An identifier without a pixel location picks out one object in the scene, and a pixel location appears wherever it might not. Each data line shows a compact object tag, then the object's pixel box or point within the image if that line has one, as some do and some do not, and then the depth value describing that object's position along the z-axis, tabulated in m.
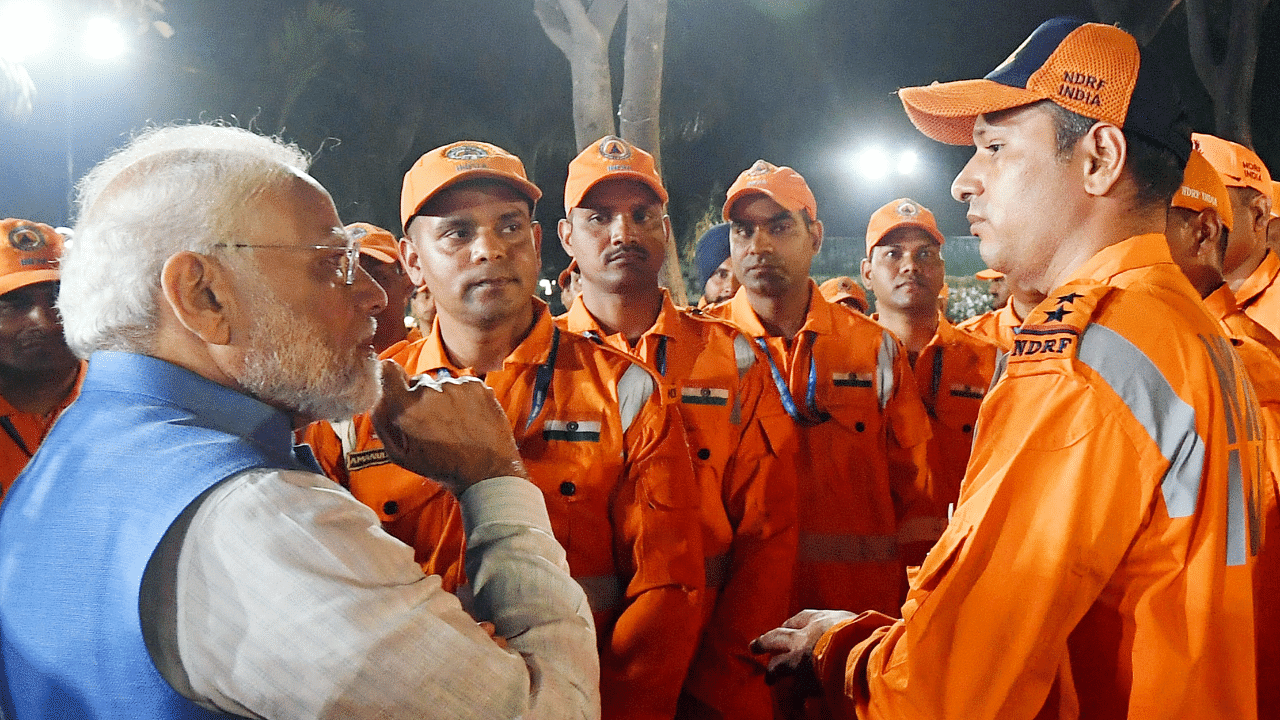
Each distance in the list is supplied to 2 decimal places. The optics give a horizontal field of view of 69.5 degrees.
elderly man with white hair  1.32
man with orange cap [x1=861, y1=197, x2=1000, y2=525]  4.66
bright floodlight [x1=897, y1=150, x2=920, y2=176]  18.39
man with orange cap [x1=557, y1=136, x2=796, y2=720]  3.25
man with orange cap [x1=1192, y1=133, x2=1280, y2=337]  4.05
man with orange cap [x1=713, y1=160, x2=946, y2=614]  4.12
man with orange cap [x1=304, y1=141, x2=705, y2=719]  2.80
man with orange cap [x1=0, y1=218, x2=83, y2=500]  3.74
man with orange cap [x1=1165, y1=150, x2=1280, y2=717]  2.11
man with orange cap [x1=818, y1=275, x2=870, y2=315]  6.91
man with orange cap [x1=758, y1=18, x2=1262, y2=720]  1.62
